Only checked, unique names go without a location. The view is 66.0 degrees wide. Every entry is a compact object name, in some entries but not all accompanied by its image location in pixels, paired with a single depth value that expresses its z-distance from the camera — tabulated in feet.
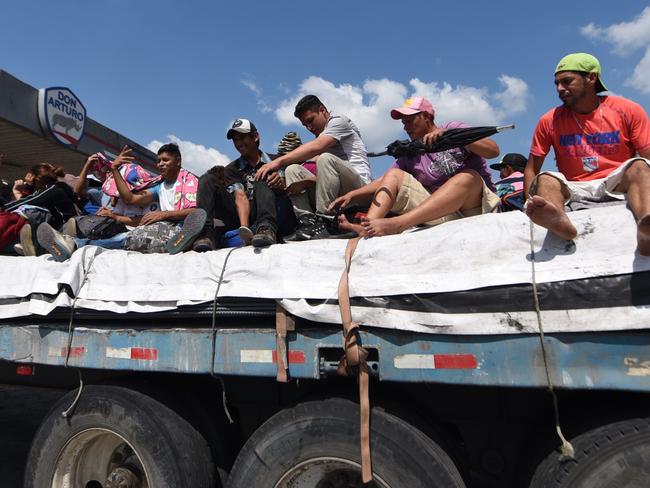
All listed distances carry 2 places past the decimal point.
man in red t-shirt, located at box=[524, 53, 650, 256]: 8.67
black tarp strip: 5.74
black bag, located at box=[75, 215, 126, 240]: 11.82
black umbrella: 9.11
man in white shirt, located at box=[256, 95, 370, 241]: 10.57
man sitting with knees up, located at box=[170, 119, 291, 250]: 9.85
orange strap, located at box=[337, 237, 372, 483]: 6.92
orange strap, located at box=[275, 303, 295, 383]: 7.62
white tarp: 6.17
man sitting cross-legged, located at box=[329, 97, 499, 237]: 8.54
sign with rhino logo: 32.83
